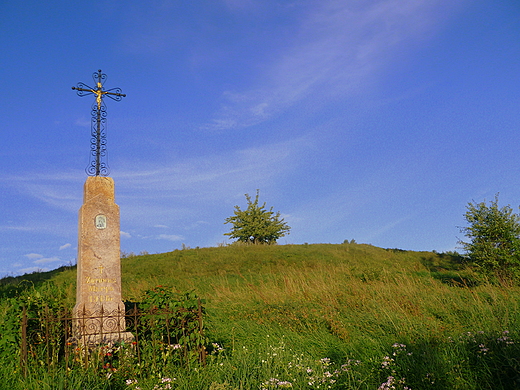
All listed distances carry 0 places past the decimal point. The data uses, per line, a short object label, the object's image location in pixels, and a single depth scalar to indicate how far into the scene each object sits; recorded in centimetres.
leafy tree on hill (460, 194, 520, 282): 1614
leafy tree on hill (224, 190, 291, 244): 3781
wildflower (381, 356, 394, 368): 571
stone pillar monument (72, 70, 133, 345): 789
